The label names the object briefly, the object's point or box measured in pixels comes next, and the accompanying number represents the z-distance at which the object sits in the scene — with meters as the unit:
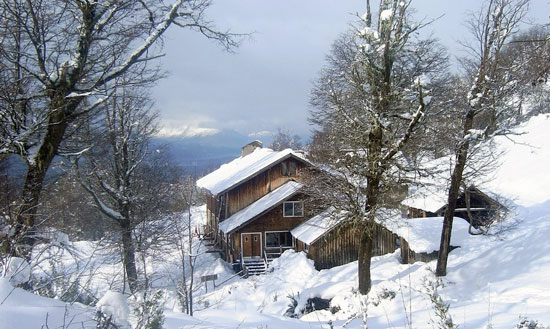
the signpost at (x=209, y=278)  22.61
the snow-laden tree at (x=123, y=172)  18.78
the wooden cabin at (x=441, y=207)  24.70
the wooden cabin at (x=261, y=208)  28.31
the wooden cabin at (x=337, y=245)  25.38
